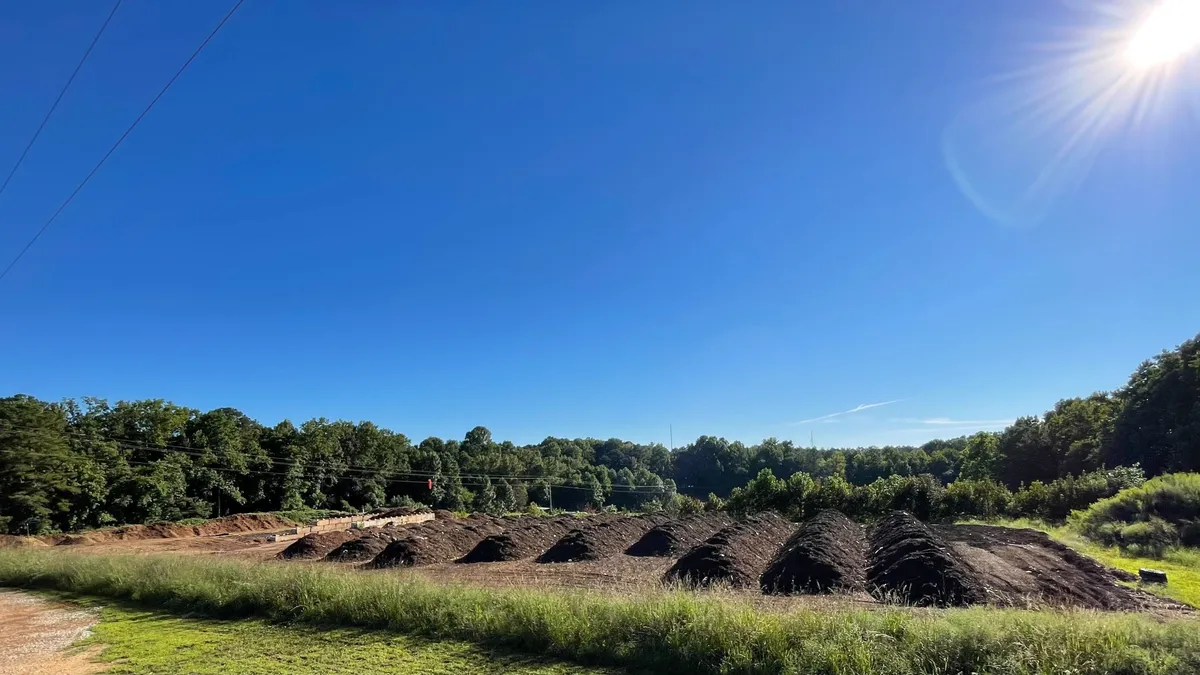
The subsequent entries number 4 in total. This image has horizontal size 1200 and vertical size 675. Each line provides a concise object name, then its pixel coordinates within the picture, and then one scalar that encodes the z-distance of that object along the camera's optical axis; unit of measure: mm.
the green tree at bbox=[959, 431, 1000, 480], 56375
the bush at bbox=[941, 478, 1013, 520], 29828
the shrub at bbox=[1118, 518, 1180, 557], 17719
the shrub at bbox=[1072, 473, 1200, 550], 18234
